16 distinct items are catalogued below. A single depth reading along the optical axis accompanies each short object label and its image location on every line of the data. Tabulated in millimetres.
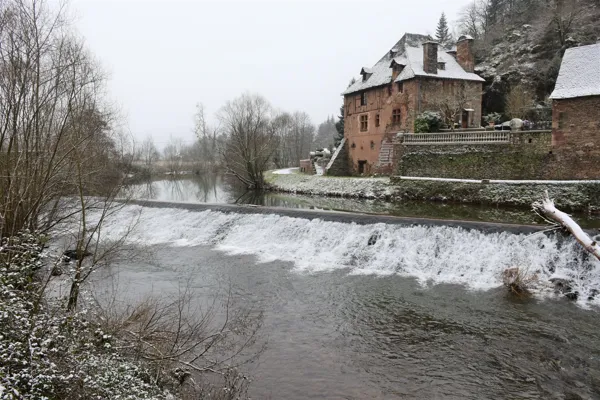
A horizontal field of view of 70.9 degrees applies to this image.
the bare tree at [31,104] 7594
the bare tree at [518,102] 30973
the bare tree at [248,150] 38375
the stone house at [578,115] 20469
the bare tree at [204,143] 68125
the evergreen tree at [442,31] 55562
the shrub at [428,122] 29156
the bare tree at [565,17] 34156
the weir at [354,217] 13023
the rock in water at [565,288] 10285
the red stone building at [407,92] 30766
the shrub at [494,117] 33578
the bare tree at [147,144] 77962
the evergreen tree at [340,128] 49012
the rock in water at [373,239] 14492
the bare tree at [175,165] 72388
